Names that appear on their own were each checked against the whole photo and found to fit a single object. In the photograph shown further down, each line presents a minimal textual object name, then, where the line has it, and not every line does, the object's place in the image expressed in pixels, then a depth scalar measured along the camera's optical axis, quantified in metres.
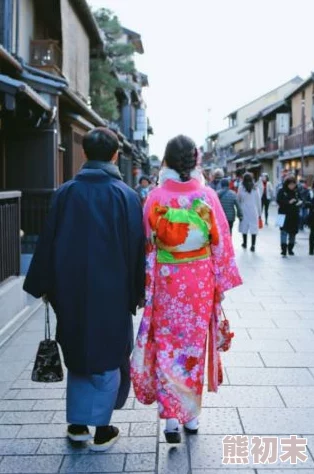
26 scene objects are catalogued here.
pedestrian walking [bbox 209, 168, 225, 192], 15.02
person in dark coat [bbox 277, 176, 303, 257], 13.48
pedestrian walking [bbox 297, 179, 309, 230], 19.88
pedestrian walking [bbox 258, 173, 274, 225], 23.17
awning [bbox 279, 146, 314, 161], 32.56
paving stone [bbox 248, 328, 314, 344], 6.50
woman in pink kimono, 3.83
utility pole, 31.34
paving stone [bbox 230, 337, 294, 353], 6.00
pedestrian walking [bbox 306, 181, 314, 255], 13.86
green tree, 21.30
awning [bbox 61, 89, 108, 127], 12.53
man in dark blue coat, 3.65
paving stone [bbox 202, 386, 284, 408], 4.53
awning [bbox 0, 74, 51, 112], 7.95
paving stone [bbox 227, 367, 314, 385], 5.02
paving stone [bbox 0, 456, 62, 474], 3.50
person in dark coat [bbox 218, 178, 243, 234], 13.45
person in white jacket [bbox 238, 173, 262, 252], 14.66
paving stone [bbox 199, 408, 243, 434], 4.05
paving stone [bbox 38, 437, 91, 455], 3.77
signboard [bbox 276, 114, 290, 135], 39.81
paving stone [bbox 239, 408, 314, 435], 4.01
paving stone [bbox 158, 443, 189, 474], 3.49
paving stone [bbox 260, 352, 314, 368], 5.51
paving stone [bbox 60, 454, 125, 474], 3.52
